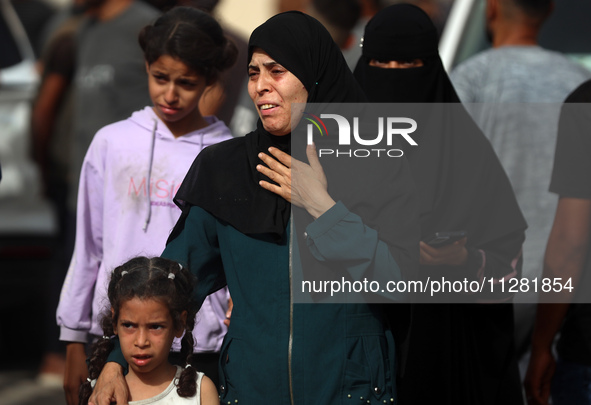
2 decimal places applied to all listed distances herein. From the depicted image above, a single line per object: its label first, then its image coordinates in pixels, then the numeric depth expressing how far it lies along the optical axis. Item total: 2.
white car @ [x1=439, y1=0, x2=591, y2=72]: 12.30
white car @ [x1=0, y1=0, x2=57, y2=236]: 15.69
